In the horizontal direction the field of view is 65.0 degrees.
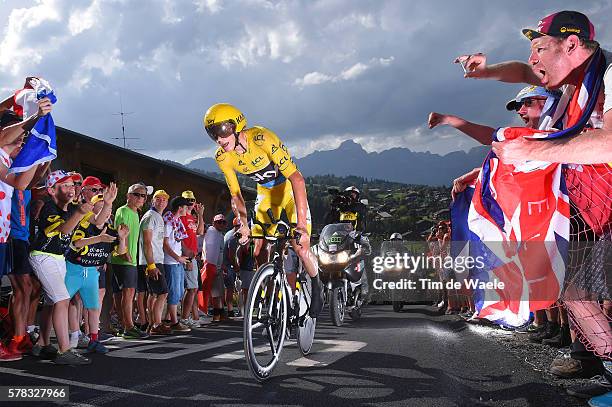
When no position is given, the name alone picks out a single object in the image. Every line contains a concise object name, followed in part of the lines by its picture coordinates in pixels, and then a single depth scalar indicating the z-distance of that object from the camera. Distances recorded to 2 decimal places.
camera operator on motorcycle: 10.65
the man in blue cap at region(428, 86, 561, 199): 3.11
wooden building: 17.56
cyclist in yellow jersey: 4.45
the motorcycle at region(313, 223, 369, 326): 9.60
